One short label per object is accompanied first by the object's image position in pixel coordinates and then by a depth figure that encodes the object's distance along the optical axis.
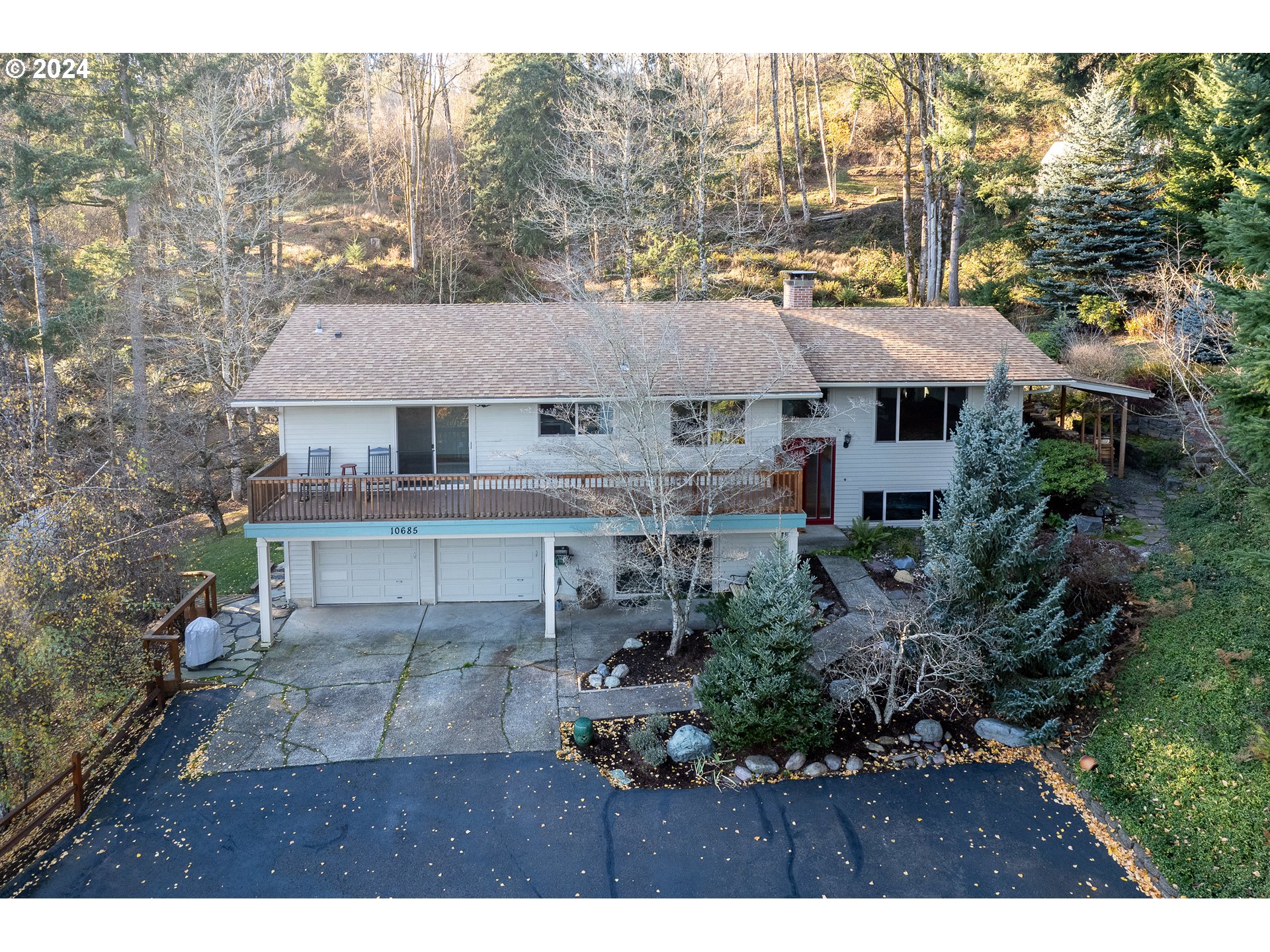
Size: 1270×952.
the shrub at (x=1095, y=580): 12.48
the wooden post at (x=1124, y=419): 17.70
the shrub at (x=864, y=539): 15.86
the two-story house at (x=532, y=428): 13.51
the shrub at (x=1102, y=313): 21.84
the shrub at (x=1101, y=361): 18.86
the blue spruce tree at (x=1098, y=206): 21.86
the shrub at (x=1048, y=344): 21.38
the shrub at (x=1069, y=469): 15.99
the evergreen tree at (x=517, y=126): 30.38
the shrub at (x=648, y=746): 10.27
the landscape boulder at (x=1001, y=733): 10.67
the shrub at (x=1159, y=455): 18.59
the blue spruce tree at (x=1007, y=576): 10.80
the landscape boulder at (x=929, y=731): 10.69
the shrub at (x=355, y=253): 31.70
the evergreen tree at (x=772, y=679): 10.21
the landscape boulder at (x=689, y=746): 10.38
